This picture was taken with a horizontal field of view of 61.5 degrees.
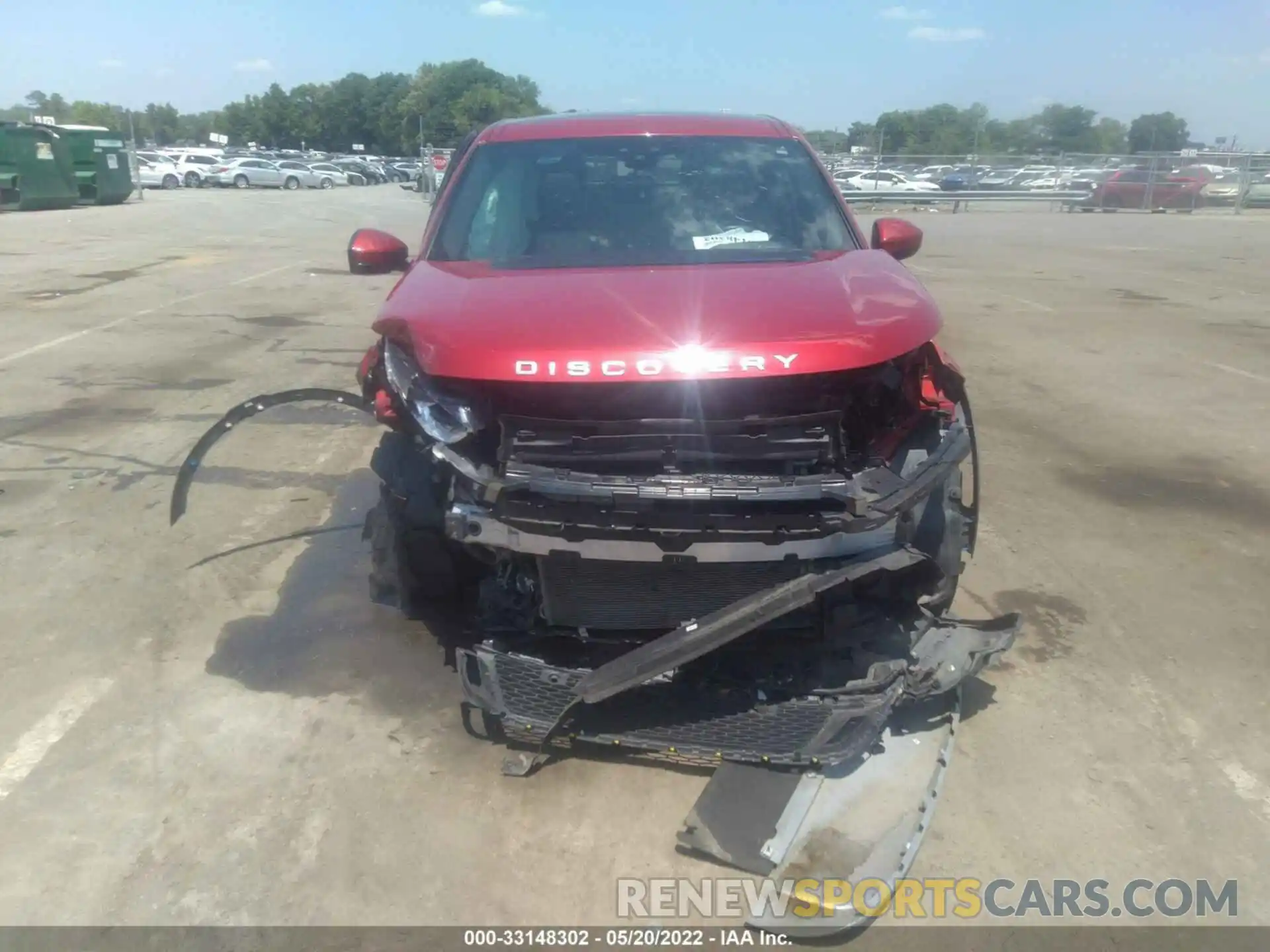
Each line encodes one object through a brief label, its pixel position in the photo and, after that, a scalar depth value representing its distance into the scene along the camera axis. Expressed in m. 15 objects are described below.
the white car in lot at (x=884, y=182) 36.22
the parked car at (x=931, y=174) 36.97
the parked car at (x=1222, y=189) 31.38
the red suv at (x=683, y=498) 3.01
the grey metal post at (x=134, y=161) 34.16
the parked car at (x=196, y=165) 49.38
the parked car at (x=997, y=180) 35.41
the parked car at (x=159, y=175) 48.47
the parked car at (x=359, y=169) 55.78
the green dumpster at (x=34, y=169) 28.09
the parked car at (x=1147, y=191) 31.23
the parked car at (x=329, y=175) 50.84
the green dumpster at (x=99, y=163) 30.34
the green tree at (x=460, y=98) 89.69
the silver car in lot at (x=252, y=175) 49.19
